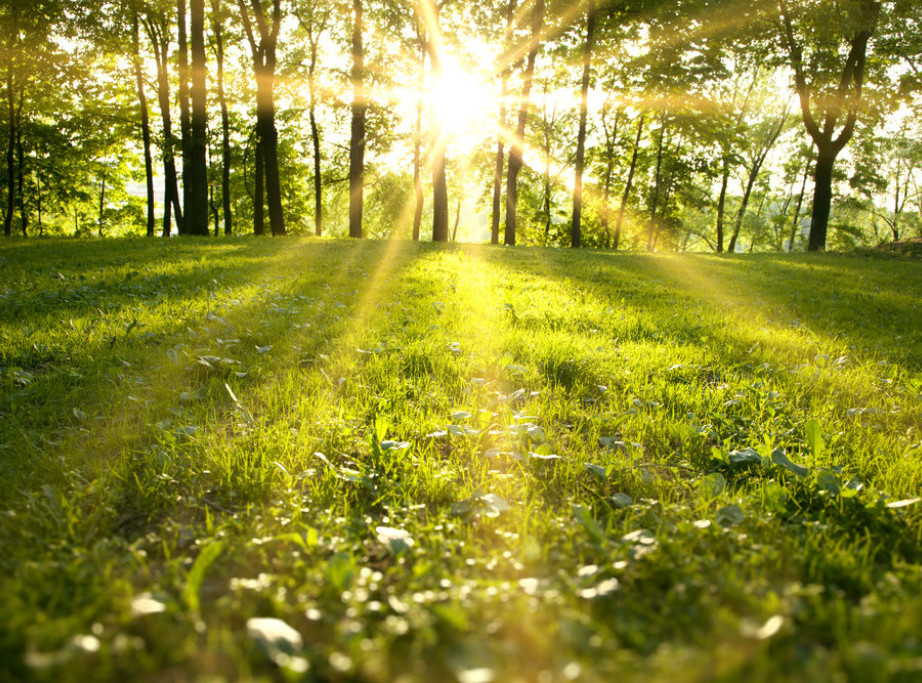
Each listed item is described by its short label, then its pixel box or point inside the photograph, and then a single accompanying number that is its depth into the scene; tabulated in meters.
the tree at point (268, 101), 16.64
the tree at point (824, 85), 18.64
